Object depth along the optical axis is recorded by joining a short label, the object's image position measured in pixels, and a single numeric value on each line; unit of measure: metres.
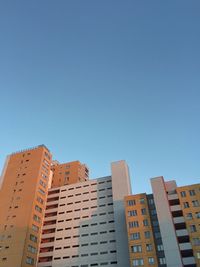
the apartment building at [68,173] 112.26
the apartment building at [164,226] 61.41
